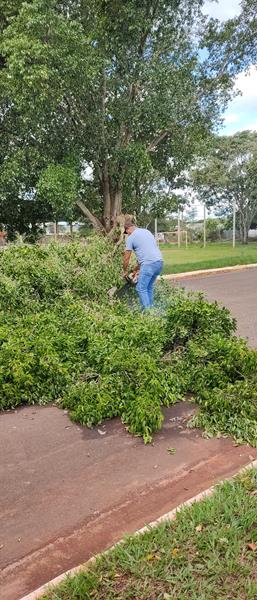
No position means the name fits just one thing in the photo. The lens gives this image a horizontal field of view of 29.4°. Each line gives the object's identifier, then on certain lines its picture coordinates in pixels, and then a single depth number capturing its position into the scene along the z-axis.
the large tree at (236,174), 33.59
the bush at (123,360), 3.84
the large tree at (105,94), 9.58
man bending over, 6.55
